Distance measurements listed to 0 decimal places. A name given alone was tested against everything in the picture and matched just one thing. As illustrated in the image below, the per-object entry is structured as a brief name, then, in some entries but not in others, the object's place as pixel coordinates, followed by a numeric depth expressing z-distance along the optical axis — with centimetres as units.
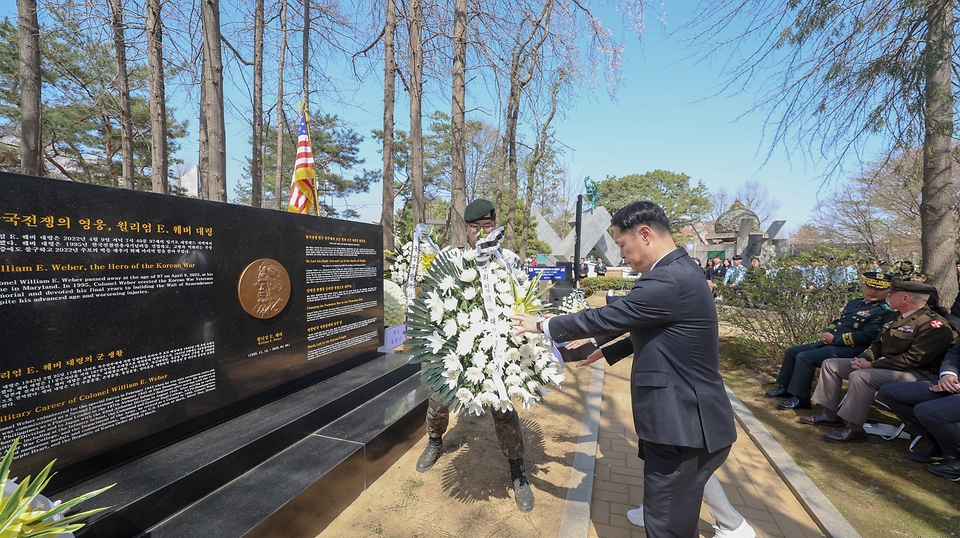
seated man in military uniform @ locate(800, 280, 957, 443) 401
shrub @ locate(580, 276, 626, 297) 2028
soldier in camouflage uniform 319
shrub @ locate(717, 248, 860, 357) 621
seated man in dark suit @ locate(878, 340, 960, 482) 354
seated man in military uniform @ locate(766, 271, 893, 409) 483
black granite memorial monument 227
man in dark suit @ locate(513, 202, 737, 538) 208
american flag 593
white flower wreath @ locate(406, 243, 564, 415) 274
